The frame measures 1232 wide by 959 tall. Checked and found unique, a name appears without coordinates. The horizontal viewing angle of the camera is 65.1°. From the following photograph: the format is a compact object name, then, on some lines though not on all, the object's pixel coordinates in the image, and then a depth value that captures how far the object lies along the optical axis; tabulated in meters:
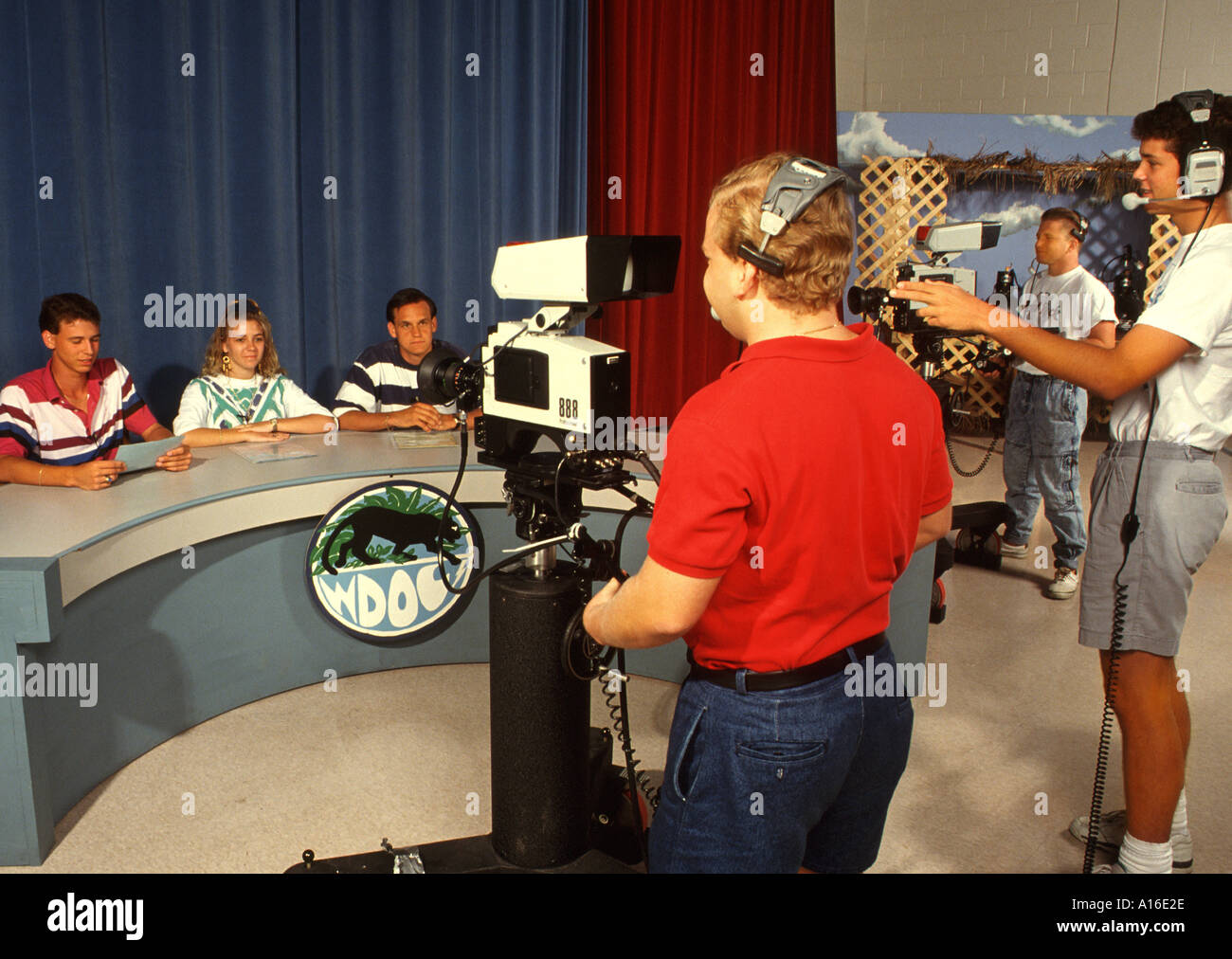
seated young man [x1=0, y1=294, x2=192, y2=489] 2.47
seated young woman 2.82
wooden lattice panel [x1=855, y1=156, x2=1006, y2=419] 6.61
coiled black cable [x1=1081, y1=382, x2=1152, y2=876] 1.59
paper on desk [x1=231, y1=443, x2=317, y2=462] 2.55
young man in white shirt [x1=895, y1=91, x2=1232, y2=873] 1.50
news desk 1.80
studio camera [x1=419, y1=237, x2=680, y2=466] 1.27
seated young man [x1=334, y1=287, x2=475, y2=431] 2.98
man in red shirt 0.91
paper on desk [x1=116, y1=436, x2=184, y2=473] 2.31
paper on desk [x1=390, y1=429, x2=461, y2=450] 2.75
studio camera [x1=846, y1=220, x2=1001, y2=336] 2.15
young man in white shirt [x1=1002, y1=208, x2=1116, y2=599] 3.42
